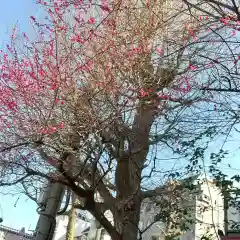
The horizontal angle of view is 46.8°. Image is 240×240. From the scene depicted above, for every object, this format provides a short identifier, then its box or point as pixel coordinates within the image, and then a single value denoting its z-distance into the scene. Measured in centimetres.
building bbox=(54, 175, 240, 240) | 578
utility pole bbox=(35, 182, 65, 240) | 403
